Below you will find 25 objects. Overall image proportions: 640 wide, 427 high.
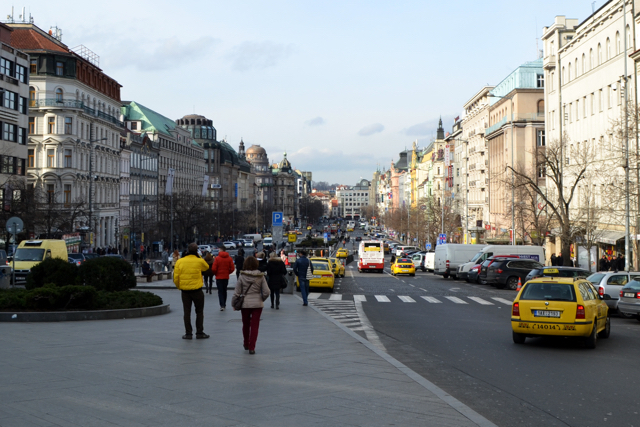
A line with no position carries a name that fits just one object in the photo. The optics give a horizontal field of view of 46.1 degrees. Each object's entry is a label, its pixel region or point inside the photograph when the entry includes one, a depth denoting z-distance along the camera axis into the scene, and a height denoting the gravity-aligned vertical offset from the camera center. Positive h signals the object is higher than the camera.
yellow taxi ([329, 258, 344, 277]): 49.21 -1.74
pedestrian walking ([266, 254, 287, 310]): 21.17 -0.94
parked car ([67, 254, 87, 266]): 43.38 -0.90
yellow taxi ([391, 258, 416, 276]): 55.12 -1.94
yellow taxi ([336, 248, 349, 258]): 74.50 -1.17
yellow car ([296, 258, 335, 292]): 35.03 -1.74
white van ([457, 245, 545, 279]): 46.66 -0.66
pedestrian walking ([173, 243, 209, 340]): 13.98 -0.80
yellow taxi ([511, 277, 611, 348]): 15.01 -1.40
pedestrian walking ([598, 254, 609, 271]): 44.08 -1.34
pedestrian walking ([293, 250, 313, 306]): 23.04 -0.97
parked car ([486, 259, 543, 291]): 38.91 -1.55
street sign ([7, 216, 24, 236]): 25.47 +0.58
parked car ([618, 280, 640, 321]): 21.42 -1.68
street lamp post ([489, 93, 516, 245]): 59.28 +1.23
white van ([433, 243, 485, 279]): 51.34 -1.03
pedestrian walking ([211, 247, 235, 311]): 20.80 -0.79
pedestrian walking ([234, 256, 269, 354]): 12.61 -0.90
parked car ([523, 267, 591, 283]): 27.73 -1.18
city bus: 62.28 -1.44
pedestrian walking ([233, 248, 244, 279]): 26.56 -0.64
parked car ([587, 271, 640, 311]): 24.38 -1.41
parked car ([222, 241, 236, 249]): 95.75 -0.42
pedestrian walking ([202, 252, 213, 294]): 26.88 -1.35
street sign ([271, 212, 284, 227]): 42.58 +1.29
